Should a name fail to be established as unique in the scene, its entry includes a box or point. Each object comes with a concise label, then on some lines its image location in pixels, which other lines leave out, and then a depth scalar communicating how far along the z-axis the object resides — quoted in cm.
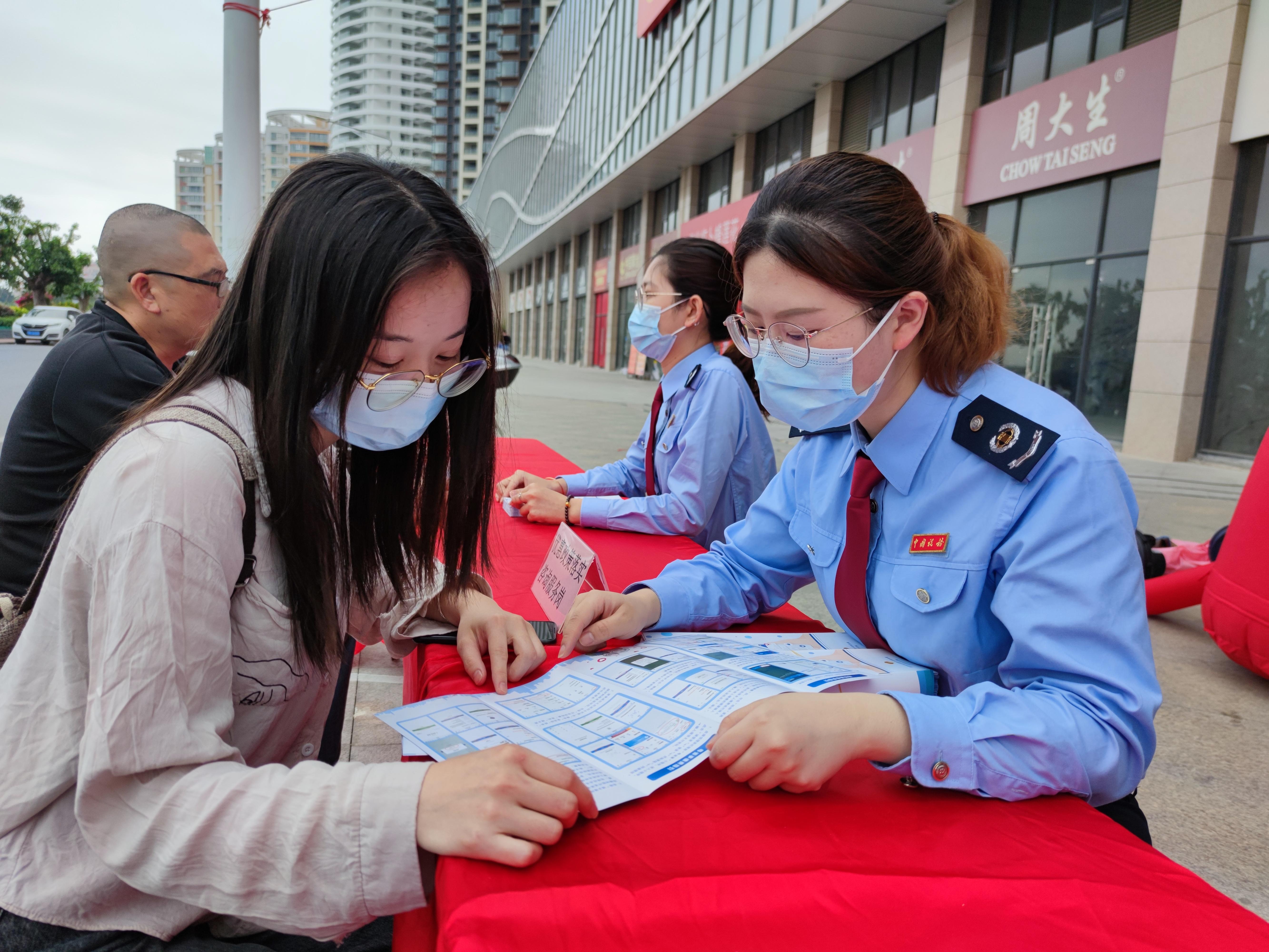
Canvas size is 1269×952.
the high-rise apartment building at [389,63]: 8069
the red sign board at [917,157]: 1109
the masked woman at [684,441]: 236
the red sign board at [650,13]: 1902
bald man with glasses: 201
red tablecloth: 67
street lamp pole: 461
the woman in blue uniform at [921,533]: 89
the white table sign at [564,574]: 135
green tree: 4553
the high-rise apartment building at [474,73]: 6812
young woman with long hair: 72
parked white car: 2430
